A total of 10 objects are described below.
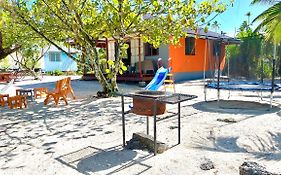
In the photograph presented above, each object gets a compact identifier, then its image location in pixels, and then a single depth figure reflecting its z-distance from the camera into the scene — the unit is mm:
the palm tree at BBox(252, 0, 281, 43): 7588
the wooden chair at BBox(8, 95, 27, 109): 6760
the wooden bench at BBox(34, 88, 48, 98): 8503
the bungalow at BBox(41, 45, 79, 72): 26991
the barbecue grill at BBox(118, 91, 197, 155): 3162
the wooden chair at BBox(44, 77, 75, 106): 6883
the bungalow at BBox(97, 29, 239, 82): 12930
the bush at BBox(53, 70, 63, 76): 23923
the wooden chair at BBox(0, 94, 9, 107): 7170
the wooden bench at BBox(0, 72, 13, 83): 15797
